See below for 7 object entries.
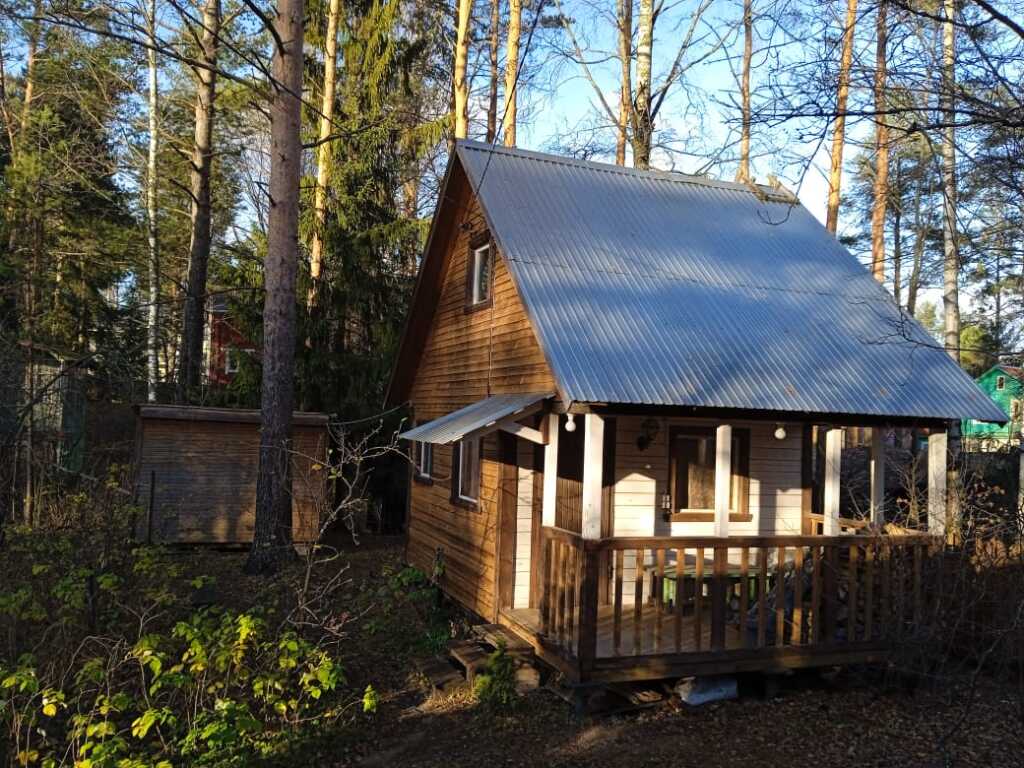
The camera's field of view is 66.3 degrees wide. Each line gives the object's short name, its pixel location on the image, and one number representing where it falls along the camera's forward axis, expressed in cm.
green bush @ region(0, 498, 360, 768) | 493
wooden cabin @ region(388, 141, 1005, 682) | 700
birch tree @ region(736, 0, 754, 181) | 1789
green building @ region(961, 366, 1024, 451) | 1625
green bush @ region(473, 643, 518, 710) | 707
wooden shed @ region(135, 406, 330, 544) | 1310
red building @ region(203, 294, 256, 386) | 2373
